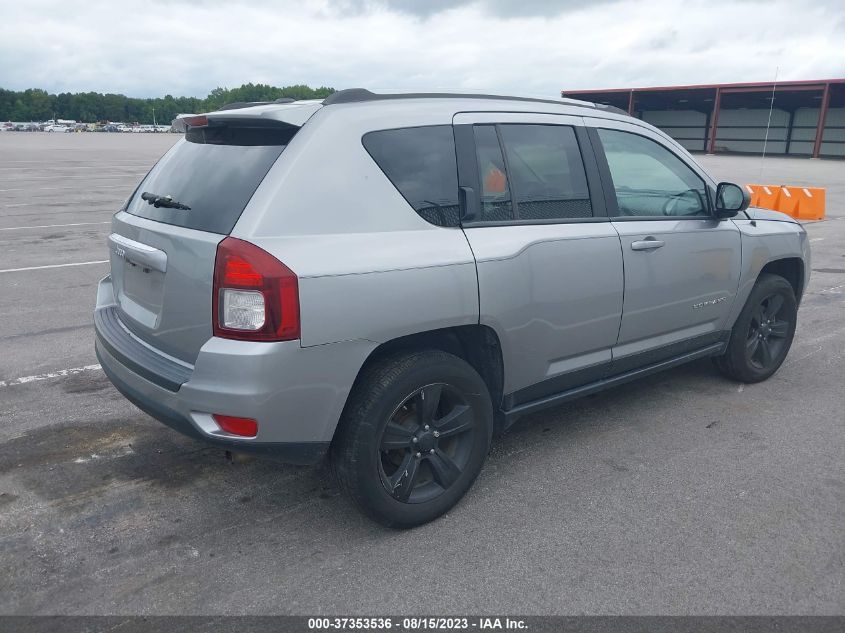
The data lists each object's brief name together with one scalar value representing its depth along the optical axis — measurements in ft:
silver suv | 8.93
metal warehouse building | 152.46
